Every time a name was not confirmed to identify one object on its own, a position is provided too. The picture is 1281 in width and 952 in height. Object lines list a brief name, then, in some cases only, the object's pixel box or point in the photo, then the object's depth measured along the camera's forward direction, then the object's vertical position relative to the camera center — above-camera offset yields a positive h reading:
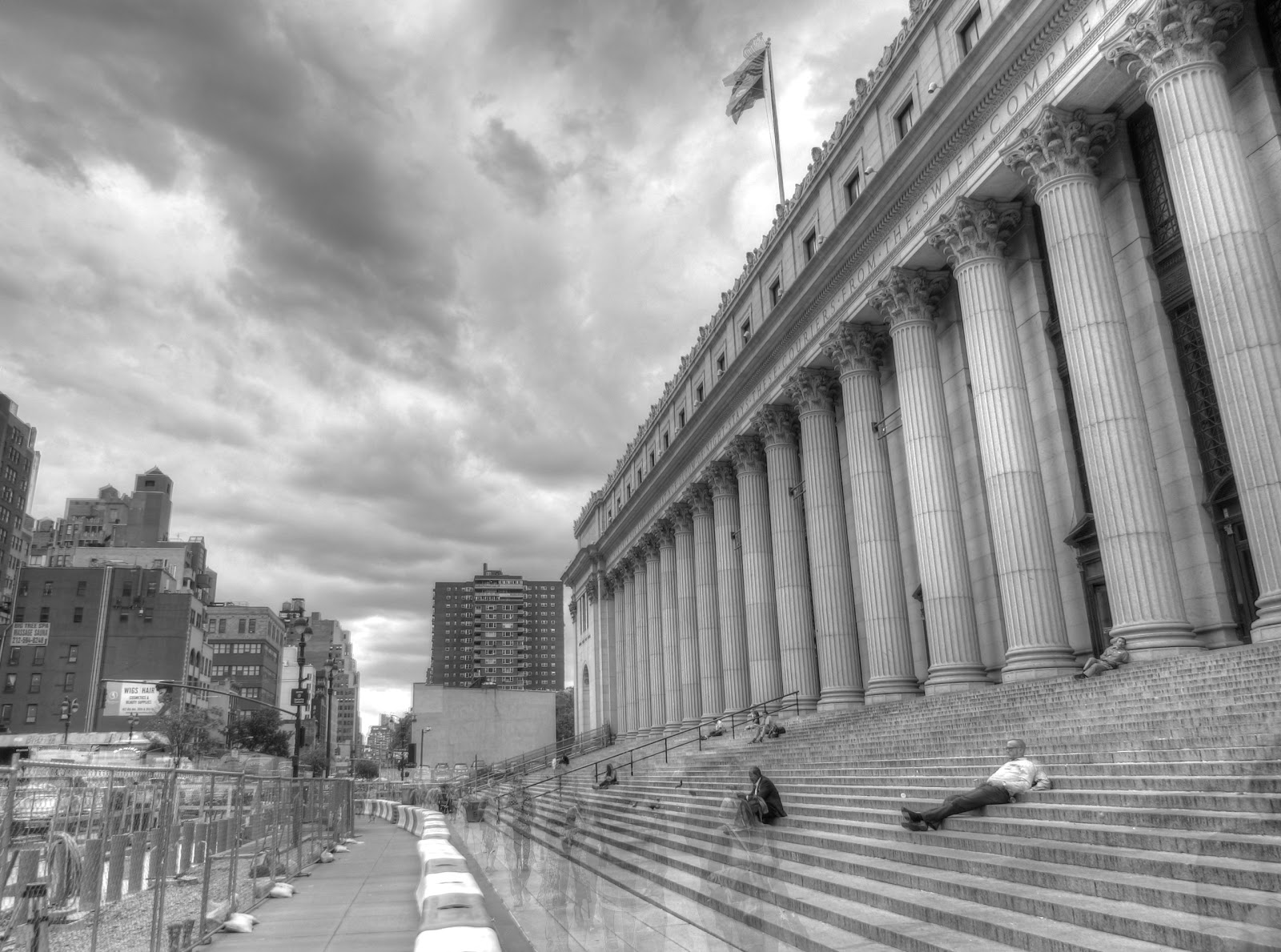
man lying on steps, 11.94 -0.56
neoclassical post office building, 18.09 +9.41
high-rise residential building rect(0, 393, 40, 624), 111.25 +34.78
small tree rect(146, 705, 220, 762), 80.44 +3.87
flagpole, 39.94 +27.69
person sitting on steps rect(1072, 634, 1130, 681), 18.12 +1.46
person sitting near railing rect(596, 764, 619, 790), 31.86 -0.64
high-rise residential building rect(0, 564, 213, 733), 100.00 +14.99
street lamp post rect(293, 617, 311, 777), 35.94 +4.19
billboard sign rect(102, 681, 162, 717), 71.31 +5.90
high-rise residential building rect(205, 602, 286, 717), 154.50 +20.35
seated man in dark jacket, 16.08 -0.76
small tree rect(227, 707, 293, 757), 112.25 +4.75
